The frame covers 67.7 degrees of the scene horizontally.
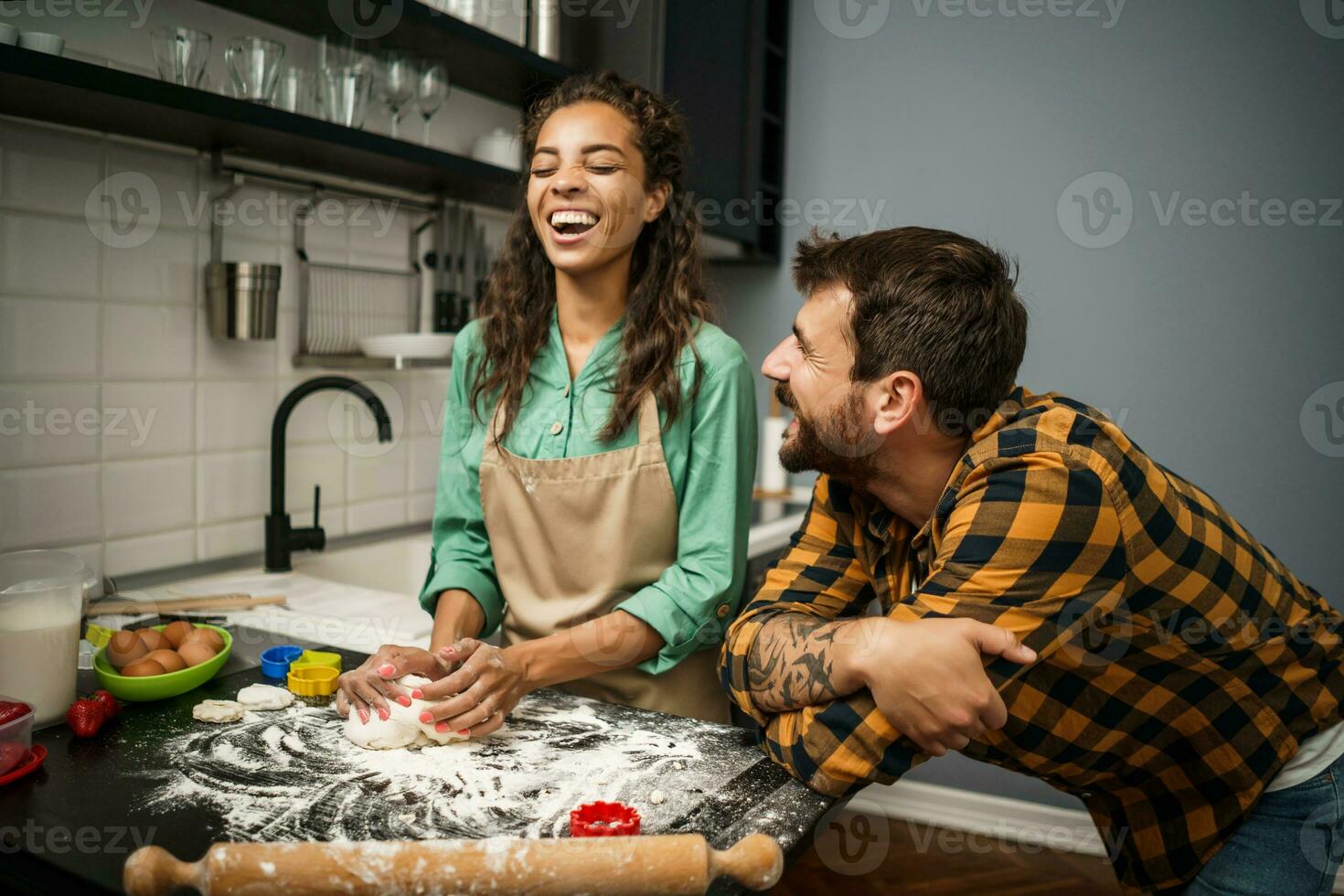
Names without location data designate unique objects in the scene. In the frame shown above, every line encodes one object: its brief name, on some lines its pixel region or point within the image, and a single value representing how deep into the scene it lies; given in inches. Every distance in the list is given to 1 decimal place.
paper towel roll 117.0
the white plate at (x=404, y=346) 80.0
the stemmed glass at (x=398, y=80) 75.4
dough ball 41.3
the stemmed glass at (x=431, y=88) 77.6
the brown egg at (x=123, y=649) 46.2
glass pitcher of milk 42.3
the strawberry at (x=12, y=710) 37.6
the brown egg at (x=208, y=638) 49.4
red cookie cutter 34.4
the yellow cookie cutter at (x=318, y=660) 48.7
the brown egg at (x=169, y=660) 46.4
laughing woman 54.1
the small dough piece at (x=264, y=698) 45.1
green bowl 45.0
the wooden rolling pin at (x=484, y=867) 29.1
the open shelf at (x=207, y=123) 51.3
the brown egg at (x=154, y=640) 48.3
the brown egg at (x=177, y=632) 49.5
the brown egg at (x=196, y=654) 47.5
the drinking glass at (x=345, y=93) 70.9
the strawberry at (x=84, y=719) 41.4
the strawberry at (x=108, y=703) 43.1
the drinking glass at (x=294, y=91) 69.8
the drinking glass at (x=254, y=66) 63.7
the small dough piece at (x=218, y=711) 43.7
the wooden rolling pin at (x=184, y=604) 59.6
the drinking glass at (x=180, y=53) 61.3
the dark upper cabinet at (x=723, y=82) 100.5
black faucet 74.0
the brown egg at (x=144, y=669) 45.4
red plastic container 37.1
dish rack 79.3
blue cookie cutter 49.2
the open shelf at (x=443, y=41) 67.8
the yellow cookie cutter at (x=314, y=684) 47.1
